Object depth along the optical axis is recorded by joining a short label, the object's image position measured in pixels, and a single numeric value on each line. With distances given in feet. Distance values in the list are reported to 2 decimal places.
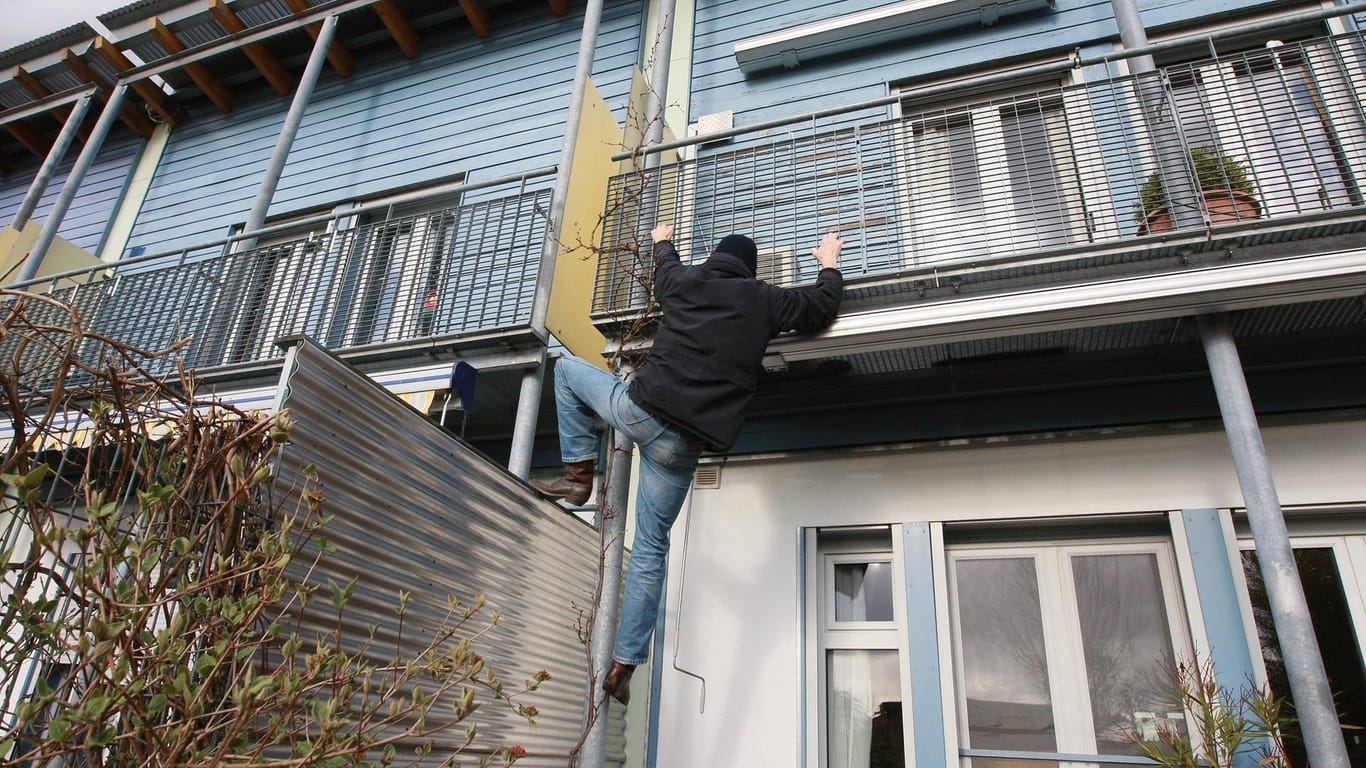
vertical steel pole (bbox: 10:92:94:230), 29.63
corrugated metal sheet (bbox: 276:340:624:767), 9.66
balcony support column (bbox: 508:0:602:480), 16.20
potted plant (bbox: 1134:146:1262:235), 13.74
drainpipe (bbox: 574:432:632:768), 12.66
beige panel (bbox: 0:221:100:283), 27.84
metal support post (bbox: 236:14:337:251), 25.30
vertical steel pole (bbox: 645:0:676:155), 22.99
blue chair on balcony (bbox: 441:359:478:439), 17.17
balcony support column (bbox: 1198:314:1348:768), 10.43
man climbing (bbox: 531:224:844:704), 11.94
